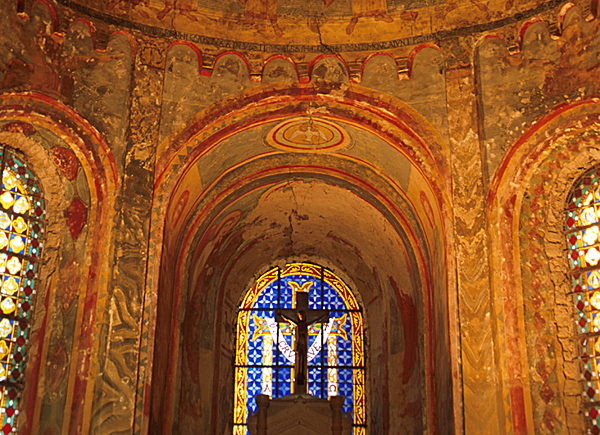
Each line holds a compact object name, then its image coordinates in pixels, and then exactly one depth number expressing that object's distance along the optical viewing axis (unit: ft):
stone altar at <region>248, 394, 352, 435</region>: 31.19
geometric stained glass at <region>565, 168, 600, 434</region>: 27.21
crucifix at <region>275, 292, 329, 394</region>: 36.01
